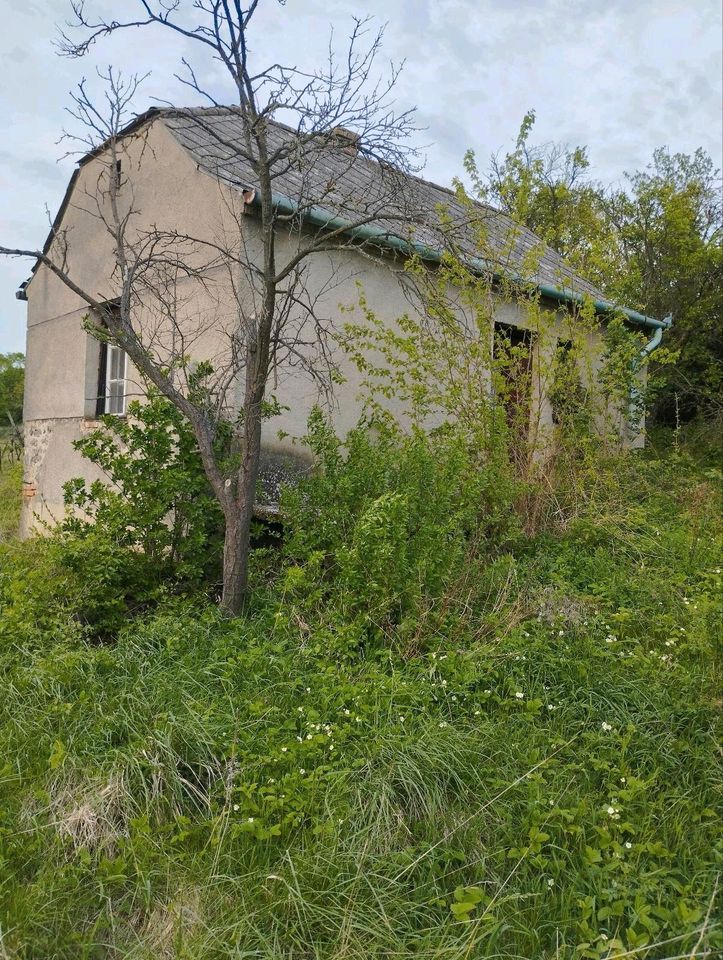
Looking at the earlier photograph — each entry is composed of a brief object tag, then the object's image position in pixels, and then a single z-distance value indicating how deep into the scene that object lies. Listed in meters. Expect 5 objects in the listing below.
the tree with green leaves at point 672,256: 13.40
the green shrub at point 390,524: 4.13
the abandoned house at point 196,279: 6.08
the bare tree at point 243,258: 4.17
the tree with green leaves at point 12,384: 19.08
